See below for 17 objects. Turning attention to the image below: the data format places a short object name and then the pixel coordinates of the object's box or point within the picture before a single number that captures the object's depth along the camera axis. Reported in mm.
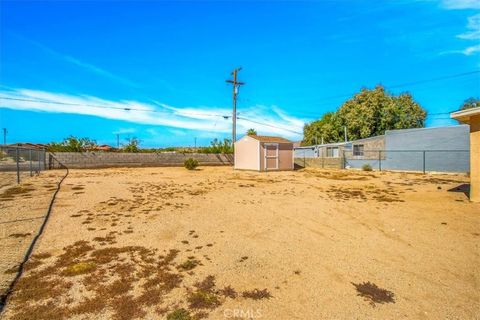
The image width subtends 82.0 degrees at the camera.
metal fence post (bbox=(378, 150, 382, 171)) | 21169
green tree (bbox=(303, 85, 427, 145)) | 30891
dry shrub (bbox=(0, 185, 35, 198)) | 8188
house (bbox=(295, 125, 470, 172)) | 17969
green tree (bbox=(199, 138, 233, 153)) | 28375
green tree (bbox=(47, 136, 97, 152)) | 21719
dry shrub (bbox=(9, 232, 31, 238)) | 4637
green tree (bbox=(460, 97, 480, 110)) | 36266
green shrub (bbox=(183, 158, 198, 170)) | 21750
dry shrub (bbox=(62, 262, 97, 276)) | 3450
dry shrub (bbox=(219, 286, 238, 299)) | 3044
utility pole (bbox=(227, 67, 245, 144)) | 24391
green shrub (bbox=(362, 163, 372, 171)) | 20992
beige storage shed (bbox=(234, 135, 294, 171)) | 20709
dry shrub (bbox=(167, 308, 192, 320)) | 2590
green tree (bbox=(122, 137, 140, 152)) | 25250
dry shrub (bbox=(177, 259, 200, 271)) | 3696
